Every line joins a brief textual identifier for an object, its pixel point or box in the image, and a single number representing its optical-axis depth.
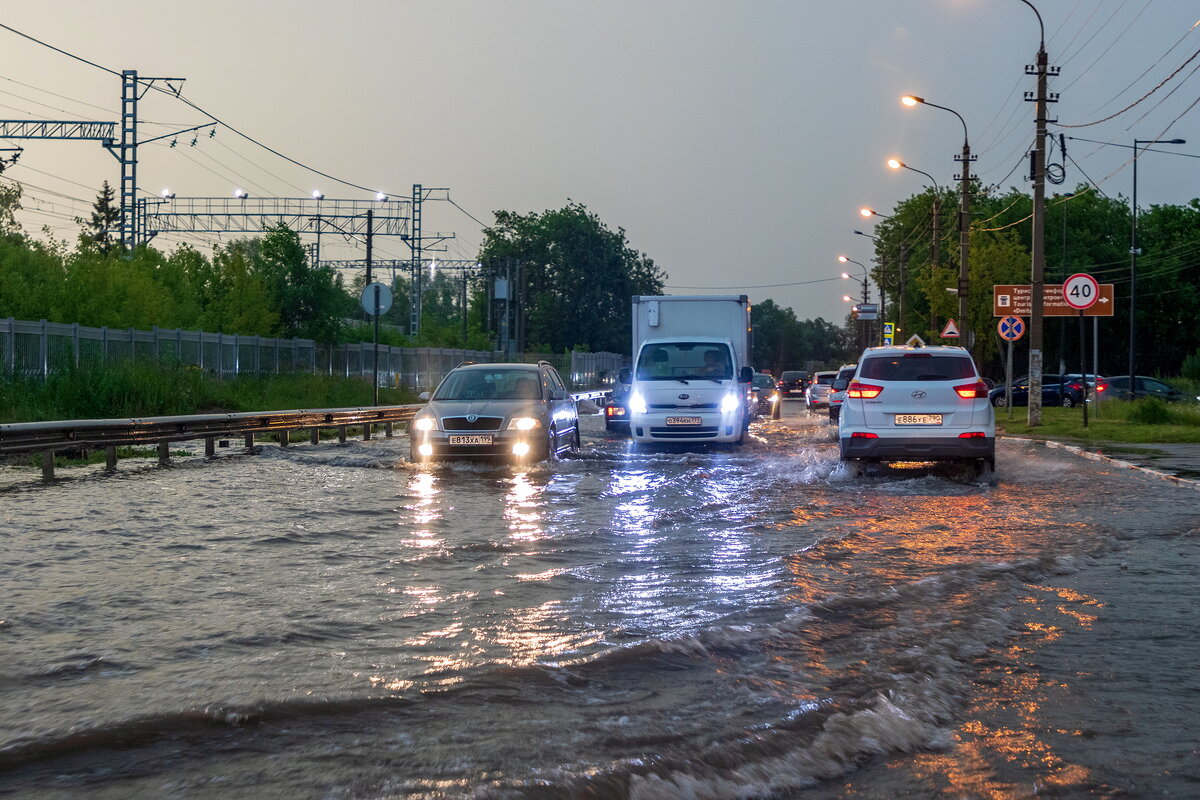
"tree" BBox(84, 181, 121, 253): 109.00
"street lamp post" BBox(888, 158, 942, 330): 47.03
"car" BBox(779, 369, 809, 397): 71.12
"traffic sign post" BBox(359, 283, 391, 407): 28.52
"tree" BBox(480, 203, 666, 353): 109.62
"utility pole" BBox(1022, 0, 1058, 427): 28.81
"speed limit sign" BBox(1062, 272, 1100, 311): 25.75
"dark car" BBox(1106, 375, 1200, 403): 49.66
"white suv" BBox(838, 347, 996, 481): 16.30
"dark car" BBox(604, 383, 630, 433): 27.78
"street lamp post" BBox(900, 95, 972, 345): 41.19
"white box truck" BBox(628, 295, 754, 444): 22.16
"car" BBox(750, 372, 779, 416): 35.69
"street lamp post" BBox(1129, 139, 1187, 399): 47.59
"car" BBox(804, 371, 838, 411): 46.88
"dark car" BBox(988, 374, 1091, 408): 50.62
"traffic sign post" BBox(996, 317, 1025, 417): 32.91
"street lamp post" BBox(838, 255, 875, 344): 96.39
